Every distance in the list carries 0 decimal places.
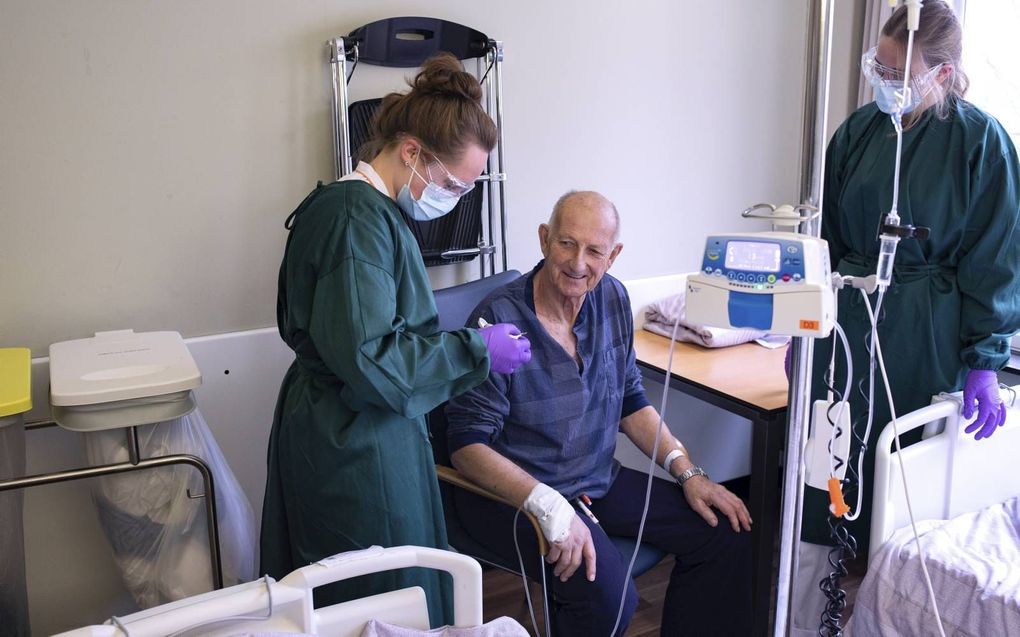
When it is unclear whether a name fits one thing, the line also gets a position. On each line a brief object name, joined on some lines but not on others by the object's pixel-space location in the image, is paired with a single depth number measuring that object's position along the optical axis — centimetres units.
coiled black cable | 145
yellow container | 147
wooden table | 197
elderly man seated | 175
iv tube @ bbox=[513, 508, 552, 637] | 165
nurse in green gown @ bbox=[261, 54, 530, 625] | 137
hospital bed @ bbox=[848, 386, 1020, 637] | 150
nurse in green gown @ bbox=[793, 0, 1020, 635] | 177
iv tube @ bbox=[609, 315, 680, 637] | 167
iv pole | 102
